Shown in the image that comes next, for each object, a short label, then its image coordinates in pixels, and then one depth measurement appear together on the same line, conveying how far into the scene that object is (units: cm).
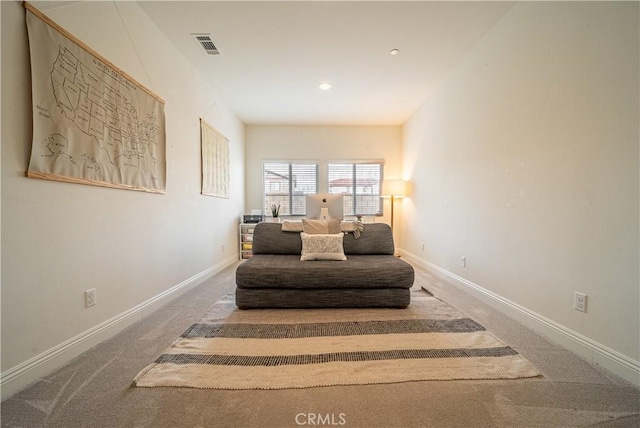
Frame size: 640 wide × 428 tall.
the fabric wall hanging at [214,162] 337
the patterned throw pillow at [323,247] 261
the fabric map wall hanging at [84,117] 140
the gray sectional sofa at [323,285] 228
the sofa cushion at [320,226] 292
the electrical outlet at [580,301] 162
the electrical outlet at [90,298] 168
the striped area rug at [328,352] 141
